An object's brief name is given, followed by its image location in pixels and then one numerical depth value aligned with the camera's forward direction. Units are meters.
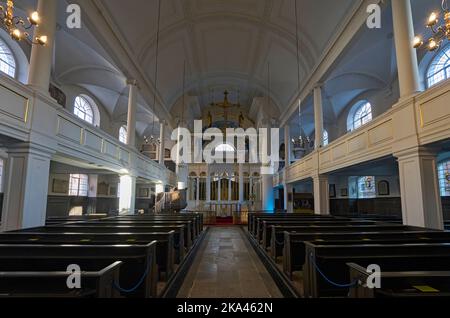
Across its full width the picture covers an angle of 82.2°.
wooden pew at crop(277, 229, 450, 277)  3.56
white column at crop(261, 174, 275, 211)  15.87
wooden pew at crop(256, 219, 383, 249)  5.34
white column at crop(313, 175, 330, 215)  9.54
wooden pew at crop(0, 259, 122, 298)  1.73
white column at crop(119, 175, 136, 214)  9.92
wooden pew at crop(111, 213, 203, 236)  6.85
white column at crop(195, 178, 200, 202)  17.92
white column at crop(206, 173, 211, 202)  17.71
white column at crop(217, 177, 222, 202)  17.80
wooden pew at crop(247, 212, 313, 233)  8.44
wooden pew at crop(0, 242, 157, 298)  2.42
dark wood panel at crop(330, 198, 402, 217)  11.55
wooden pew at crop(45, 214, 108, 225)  7.93
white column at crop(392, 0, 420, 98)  5.17
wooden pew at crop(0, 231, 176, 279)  3.09
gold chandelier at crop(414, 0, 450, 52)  3.59
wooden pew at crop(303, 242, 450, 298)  2.59
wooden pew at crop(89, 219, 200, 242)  5.24
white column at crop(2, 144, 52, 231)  4.55
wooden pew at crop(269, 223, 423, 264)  4.52
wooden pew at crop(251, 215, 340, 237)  6.75
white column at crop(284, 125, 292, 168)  14.58
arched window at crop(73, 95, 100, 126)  12.81
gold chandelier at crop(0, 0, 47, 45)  3.54
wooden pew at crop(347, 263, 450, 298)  1.72
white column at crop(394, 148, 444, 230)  4.66
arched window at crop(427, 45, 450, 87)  8.78
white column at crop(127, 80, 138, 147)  9.99
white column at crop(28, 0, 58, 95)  5.03
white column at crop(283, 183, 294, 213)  13.79
